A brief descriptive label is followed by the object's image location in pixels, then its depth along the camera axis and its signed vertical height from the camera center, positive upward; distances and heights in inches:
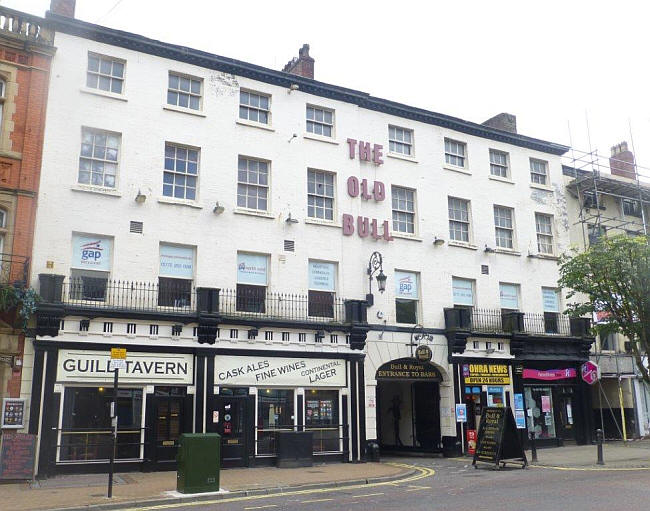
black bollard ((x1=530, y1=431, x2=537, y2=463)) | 812.0 -67.5
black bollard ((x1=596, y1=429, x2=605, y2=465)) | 767.1 -61.2
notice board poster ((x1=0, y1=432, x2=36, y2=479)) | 626.5 -49.5
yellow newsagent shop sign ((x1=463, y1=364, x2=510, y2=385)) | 984.9 +41.2
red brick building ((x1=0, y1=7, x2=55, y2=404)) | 685.9 +292.2
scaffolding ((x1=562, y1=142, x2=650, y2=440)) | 1169.4 +383.5
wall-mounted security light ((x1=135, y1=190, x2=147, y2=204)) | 791.7 +253.9
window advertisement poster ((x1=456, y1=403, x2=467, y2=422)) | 951.6 -17.9
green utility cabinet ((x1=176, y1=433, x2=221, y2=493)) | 561.9 -52.7
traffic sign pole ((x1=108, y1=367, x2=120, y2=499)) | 550.9 -12.3
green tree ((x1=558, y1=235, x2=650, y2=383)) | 849.5 +159.2
